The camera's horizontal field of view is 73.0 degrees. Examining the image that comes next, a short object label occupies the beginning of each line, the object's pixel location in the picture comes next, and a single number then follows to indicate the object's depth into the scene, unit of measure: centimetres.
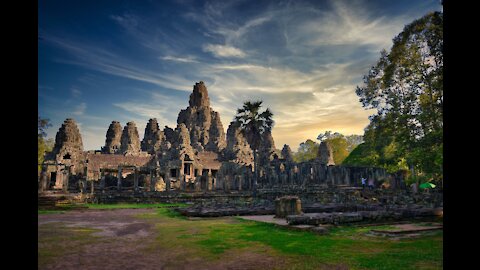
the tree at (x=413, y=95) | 2014
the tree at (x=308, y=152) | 9575
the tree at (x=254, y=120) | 3641
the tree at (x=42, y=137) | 4130
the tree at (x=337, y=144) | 8606
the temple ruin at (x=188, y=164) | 4194
